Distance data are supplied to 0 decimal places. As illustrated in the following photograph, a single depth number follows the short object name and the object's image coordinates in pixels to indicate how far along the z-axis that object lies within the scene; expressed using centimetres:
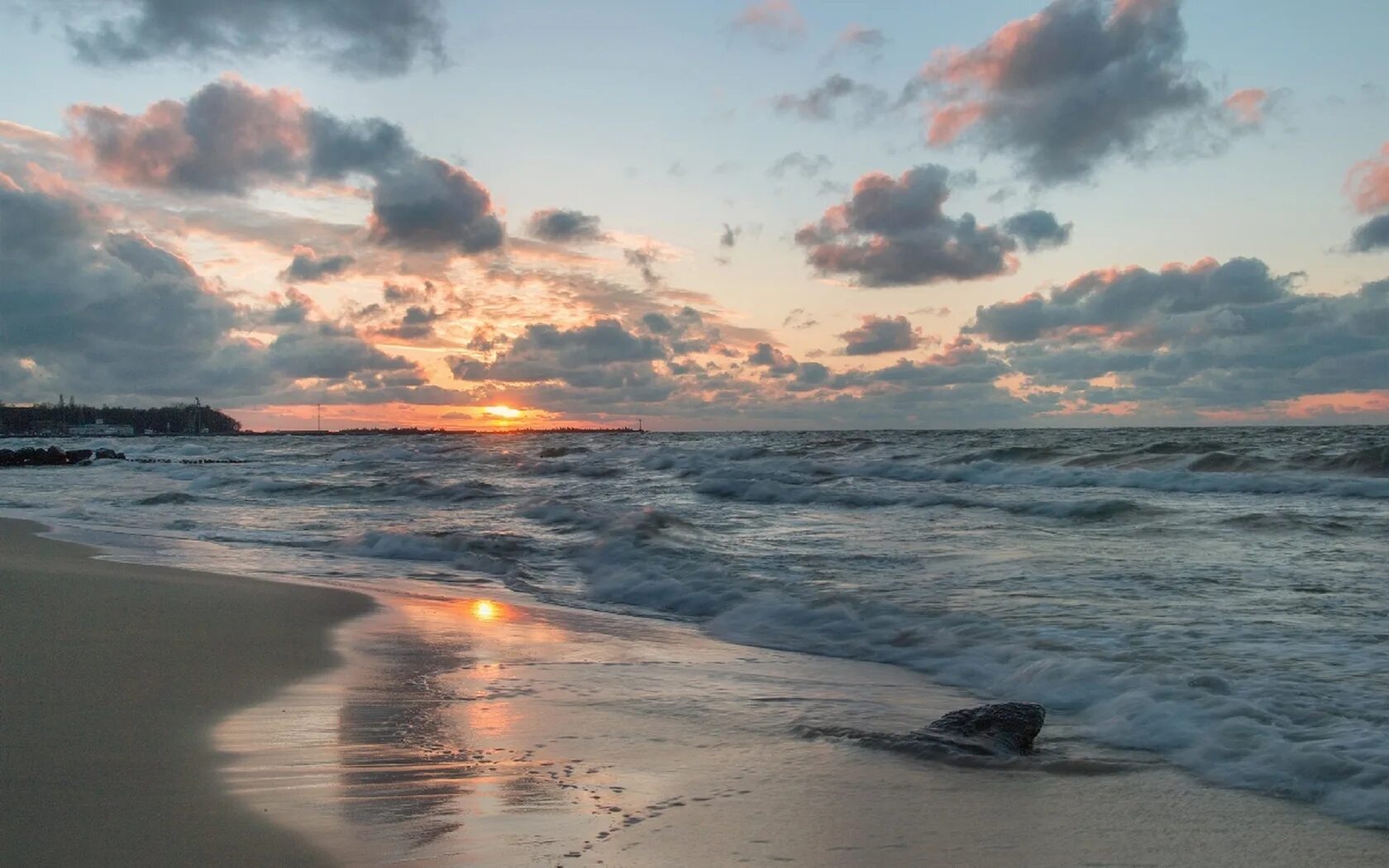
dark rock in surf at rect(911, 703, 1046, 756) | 439
